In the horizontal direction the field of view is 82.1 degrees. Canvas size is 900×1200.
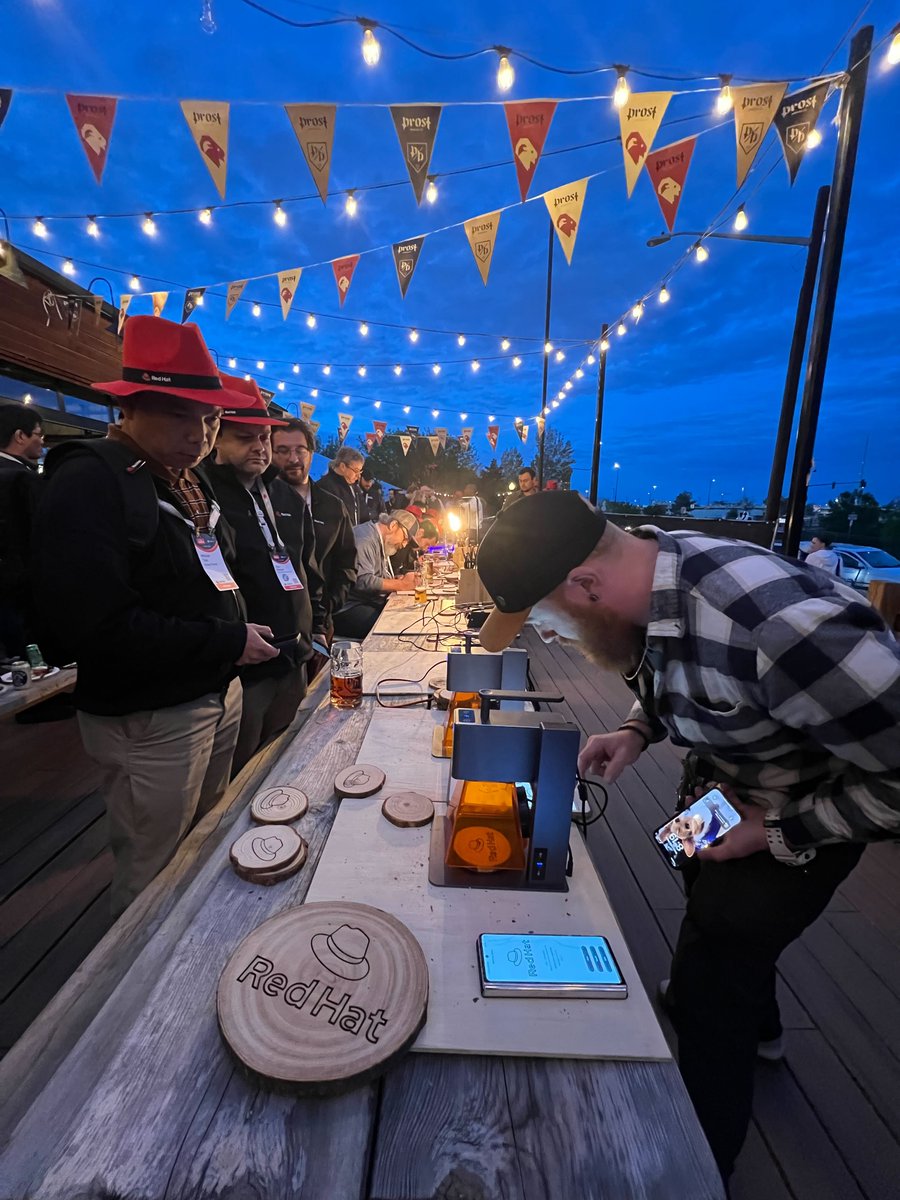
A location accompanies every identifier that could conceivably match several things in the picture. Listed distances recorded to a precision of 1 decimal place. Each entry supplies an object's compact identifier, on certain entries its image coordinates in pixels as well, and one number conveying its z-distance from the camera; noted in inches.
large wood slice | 25.9
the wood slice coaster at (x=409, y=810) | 47.9
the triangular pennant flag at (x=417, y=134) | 133.7
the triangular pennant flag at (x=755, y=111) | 122.3
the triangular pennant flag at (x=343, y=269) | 238.4
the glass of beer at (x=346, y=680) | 75.1
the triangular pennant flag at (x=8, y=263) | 172.4
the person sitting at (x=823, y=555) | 291.4
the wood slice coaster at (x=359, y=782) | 52.1
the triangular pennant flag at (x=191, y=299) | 263.1
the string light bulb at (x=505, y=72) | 120.6
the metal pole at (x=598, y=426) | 539.2
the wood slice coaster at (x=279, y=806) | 47.5
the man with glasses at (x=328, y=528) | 122.4
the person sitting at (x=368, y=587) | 162.9
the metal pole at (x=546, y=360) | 511.2
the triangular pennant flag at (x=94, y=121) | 129.0
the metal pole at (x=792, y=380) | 222.7
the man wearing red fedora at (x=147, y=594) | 53.3
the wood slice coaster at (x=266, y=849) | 40.8
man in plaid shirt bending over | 31.7
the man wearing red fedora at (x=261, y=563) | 90.0
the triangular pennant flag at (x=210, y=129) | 130.6
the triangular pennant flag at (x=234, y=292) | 265.1
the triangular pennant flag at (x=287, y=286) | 251.6
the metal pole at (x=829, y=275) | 117.6
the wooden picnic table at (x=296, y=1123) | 22.8
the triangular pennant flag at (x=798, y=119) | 120.2
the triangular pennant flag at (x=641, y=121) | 127.2
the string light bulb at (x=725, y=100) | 123.0
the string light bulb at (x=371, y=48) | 115.6
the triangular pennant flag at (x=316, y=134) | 132.3
